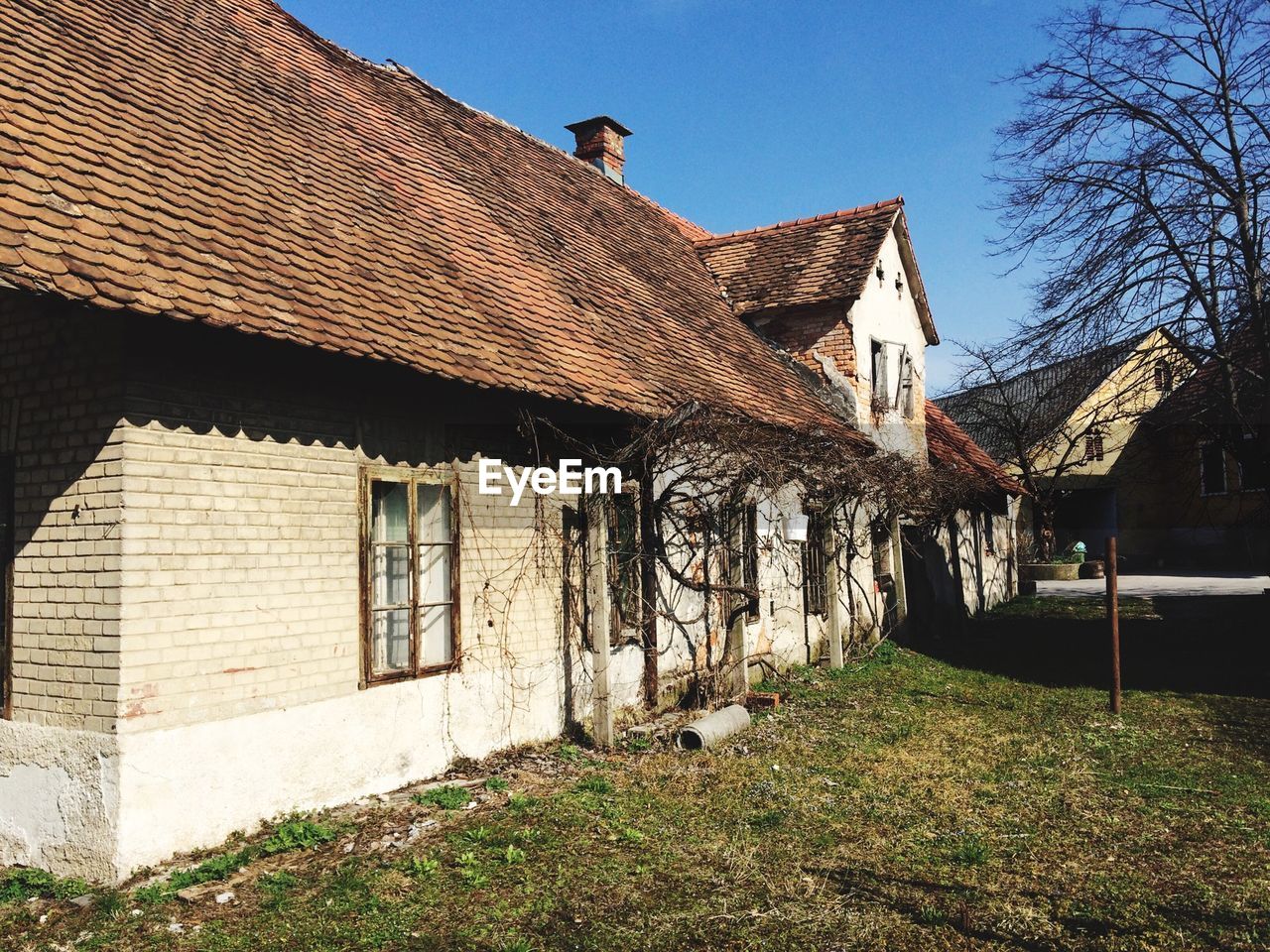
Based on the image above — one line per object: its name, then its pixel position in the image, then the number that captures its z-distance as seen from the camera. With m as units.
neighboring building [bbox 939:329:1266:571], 30.00
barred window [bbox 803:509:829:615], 12.72
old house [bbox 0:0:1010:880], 5.14
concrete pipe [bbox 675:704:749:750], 7.92
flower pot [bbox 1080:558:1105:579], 27.47
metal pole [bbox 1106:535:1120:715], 9.29
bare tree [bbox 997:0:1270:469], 11.28
